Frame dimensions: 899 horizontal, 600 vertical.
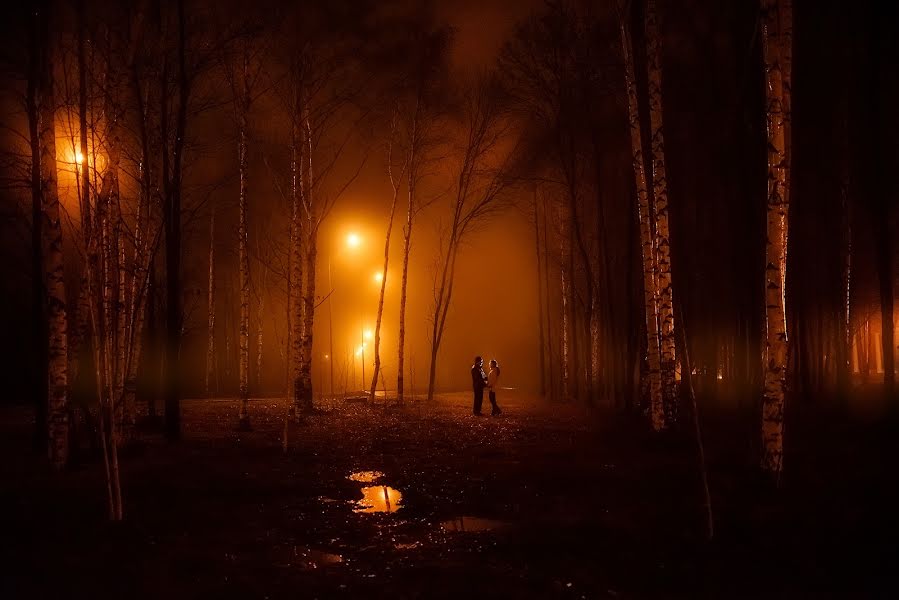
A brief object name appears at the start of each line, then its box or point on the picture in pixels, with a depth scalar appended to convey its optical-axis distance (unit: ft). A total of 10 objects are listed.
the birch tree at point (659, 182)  44.21
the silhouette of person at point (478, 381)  70.59
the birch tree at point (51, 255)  31.01
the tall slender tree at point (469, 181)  85.10
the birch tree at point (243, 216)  54.97
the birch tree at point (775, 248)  28.95
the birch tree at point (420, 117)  80.07
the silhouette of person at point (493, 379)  70.44
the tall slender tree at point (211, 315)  107.86
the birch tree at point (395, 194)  79.55
